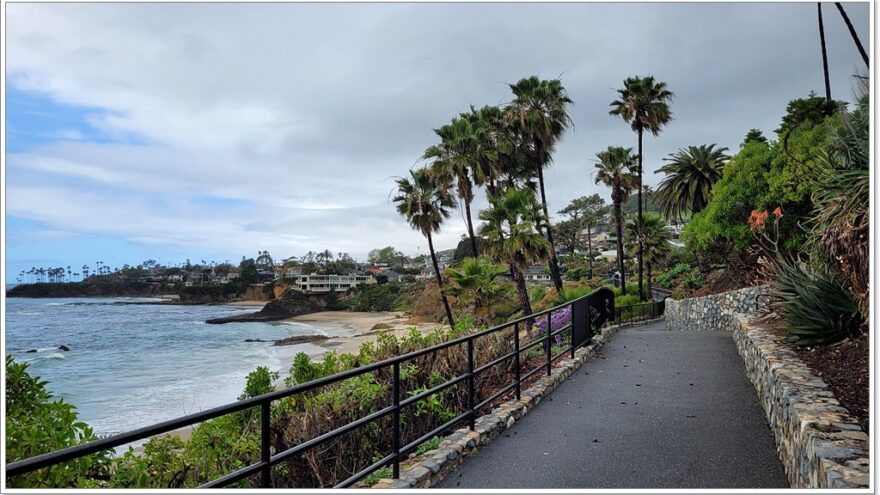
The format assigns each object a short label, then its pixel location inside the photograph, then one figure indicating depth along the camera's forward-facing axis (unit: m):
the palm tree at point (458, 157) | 27.44
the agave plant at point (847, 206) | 5.36
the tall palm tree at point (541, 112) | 27.67
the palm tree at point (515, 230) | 20.70
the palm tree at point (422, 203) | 30.48
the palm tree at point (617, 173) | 35.98
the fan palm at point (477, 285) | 18.62
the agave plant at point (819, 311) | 6.31
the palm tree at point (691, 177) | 33.56
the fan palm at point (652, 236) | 37.38
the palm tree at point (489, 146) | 27.55
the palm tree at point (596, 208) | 92.69
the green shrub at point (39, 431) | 4.59
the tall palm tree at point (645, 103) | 31.86
